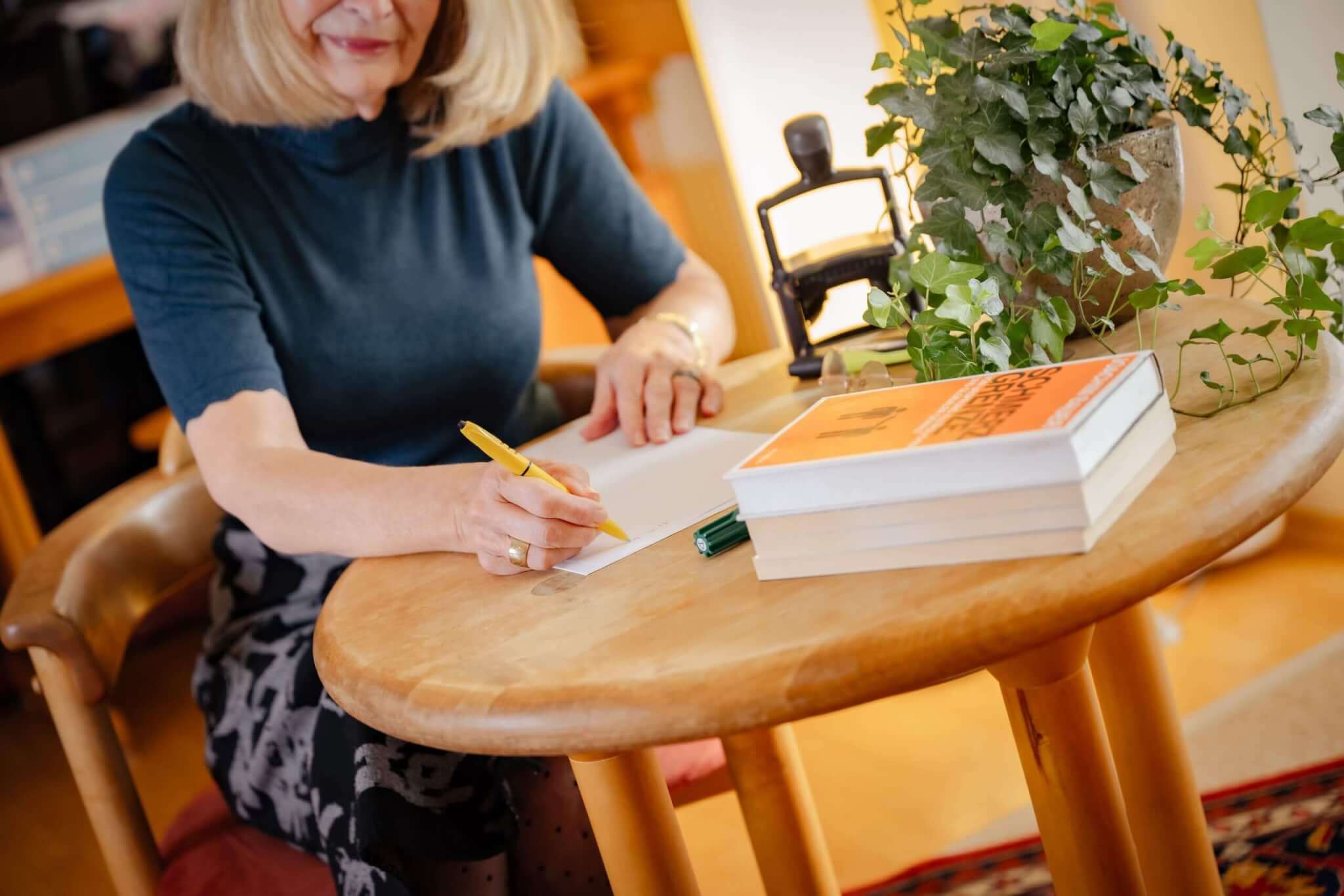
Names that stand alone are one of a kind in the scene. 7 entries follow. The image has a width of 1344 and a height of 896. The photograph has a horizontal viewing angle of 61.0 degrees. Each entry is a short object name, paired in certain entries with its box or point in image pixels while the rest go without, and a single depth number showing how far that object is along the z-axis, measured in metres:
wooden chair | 1.21
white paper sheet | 0.86
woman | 1.02
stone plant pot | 0.91
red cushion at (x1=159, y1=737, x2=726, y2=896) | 1.15
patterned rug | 1.24
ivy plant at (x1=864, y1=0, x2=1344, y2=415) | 0.82
